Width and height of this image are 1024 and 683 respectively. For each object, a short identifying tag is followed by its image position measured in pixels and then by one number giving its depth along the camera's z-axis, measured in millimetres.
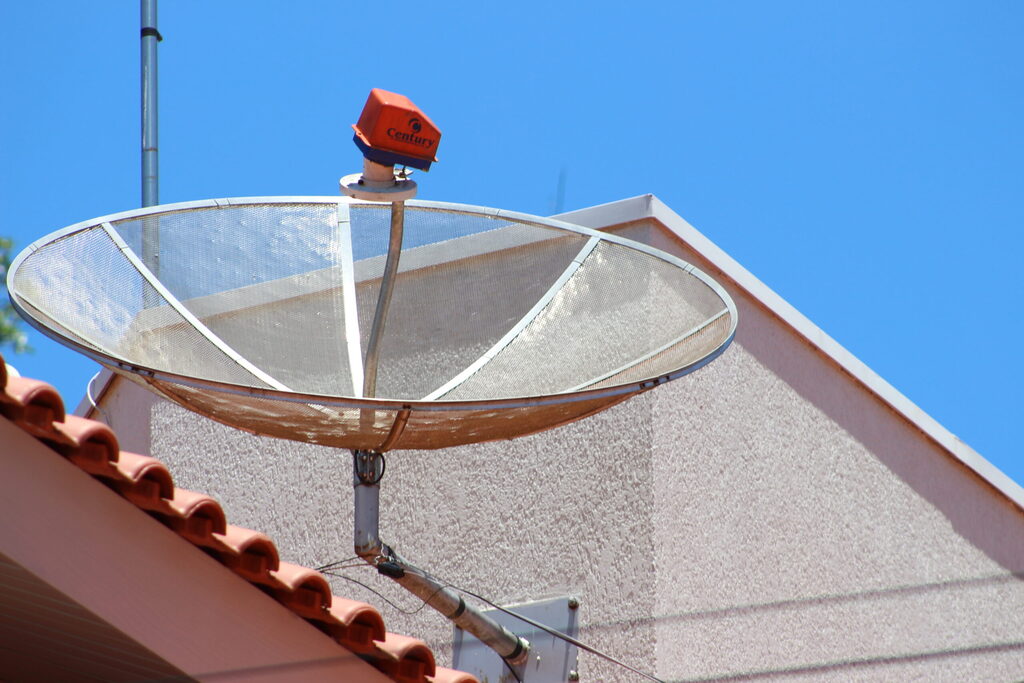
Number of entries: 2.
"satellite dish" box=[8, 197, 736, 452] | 11192
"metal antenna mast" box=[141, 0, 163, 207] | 22801
